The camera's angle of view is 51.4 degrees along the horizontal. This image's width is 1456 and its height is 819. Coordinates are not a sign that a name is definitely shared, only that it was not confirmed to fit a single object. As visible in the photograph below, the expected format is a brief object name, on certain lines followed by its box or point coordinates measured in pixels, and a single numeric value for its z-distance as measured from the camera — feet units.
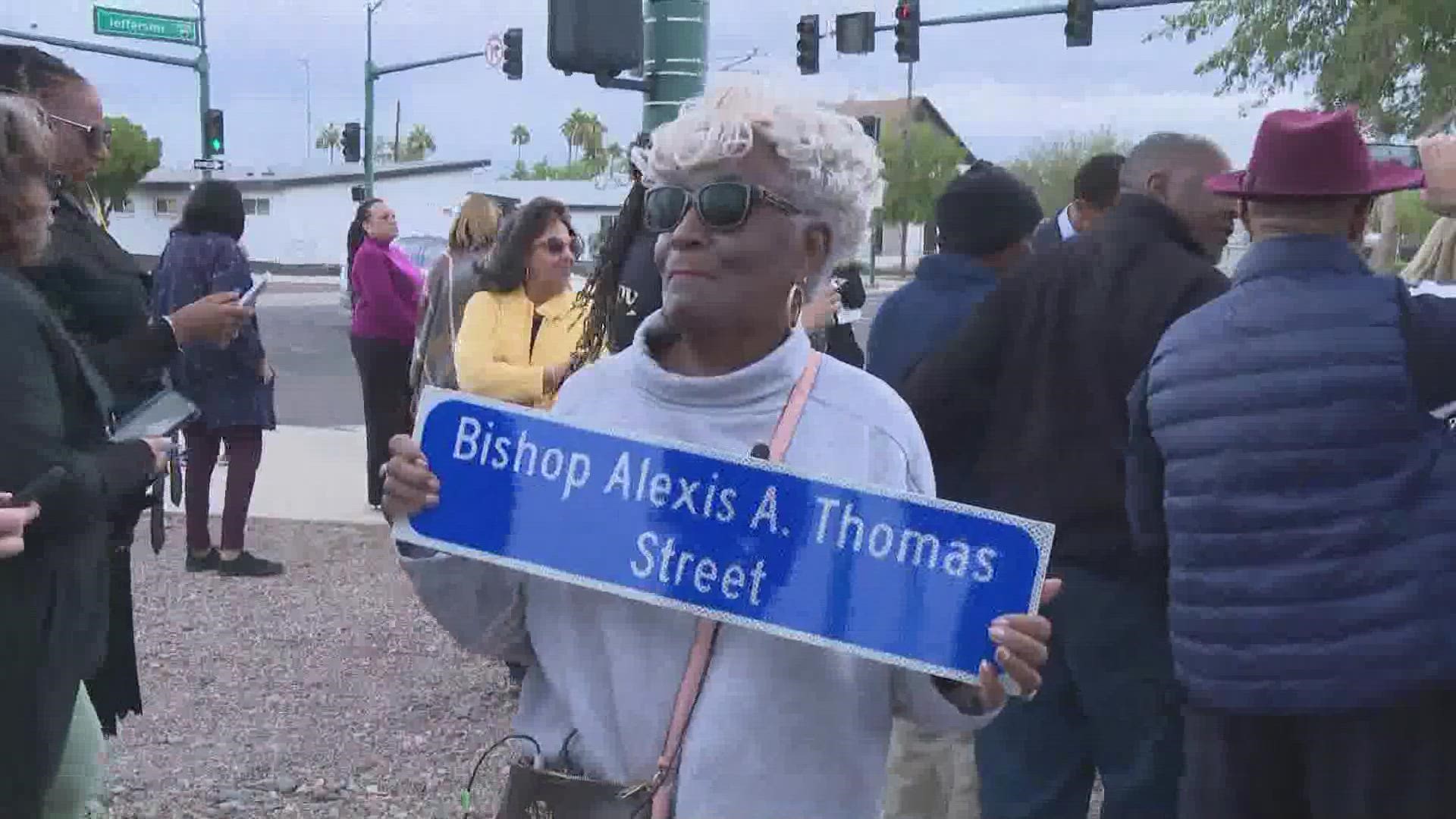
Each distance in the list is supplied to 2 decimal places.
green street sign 82.69
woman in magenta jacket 26.73
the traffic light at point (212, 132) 97.66
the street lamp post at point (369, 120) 110.93
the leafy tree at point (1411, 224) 80.41
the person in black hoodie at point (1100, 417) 11.40
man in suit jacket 17.22
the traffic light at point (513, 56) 91.50
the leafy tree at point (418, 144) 394.52
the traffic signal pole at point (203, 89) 96.58
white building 210.18
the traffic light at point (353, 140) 127.85
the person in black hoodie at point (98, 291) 11.99
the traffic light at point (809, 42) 79.97
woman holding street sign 6.41
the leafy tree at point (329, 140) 399.65
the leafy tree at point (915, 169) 206.49
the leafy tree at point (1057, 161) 234.58
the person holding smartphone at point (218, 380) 22.56
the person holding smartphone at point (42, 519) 8.39
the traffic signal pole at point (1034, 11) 64.64
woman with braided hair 12.78
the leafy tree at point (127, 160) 189.16
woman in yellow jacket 17.56
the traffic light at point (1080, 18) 66.03
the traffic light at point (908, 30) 74.74
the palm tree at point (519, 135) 413.39
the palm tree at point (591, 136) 385.50
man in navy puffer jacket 9.00
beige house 231.52
